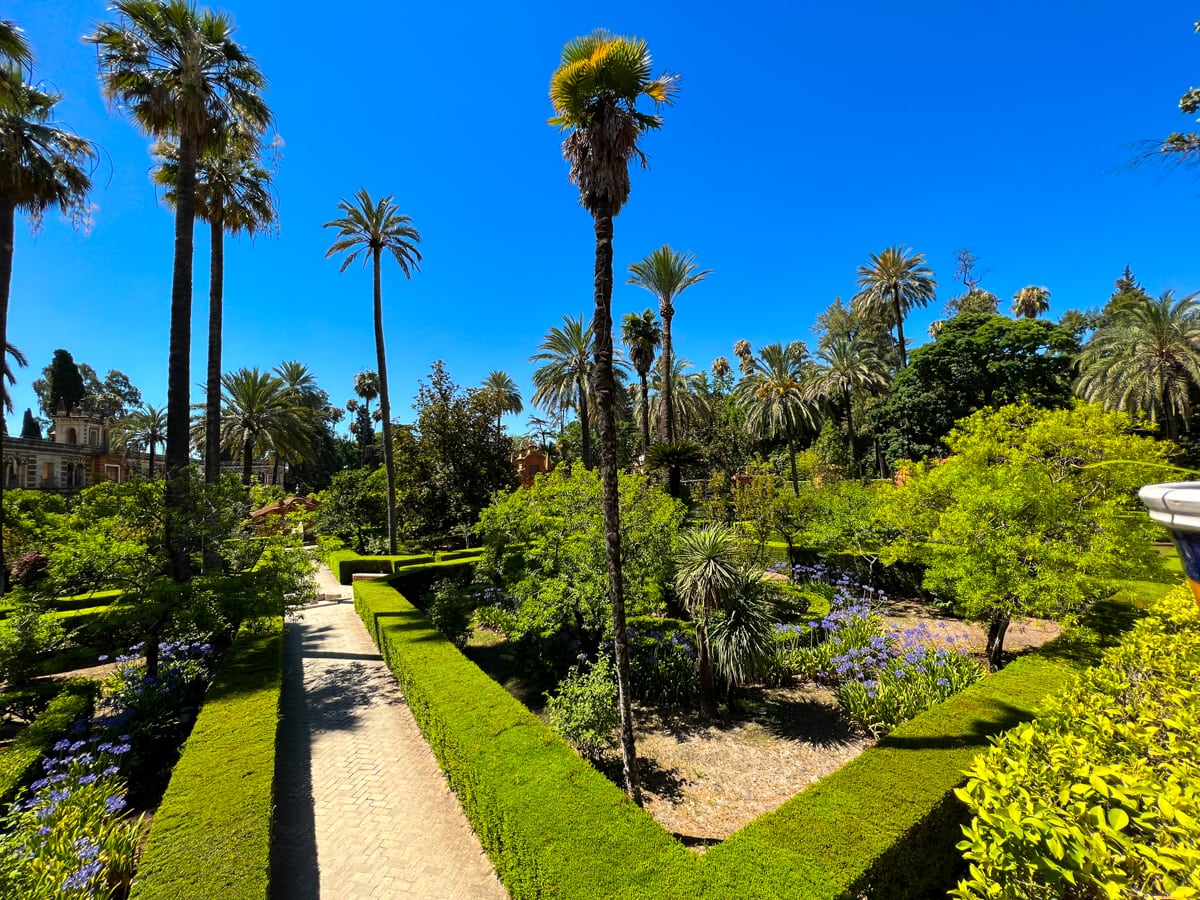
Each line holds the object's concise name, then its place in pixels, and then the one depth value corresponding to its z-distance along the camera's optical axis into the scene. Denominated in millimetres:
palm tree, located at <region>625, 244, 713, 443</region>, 22734
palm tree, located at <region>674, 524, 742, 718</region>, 8977
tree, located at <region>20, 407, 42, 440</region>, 52312
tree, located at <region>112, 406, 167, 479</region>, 41562
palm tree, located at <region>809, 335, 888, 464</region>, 34188
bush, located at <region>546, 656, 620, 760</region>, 7430
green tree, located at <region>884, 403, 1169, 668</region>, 8461
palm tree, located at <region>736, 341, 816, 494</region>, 34562
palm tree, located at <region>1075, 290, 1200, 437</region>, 23781
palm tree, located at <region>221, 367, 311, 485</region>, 25906
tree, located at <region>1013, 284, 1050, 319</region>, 46875
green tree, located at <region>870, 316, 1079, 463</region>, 29562
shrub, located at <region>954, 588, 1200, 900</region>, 1894
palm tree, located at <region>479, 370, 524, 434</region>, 23172
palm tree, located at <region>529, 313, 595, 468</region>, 29328
